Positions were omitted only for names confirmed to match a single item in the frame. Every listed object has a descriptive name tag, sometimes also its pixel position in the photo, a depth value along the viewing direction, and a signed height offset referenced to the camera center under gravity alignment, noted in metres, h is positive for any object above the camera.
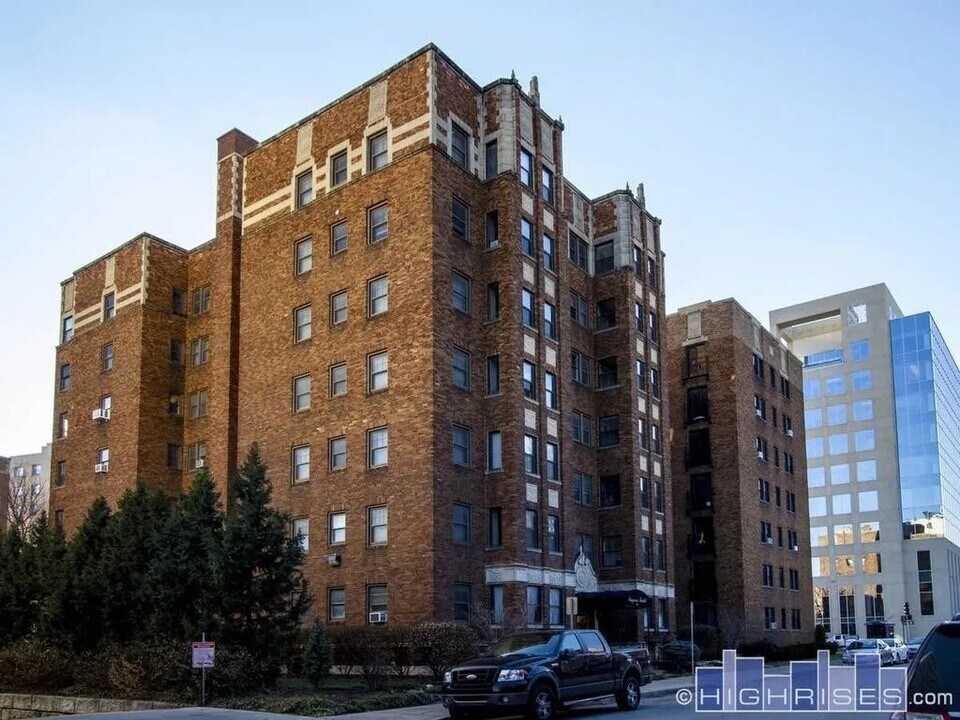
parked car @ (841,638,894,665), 50.52 -5.87
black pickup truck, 19.50 -2.69
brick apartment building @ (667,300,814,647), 58.12 +2.97
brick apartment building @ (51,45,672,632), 37.62 +7.23
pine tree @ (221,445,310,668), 24.92 -0.85
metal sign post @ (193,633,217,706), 21.89 -2.38
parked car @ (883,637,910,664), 52.84 -6.10
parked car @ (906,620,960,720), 7.93 -1.12
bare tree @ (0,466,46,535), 82.19 +4.47
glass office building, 114.81 +11.26
